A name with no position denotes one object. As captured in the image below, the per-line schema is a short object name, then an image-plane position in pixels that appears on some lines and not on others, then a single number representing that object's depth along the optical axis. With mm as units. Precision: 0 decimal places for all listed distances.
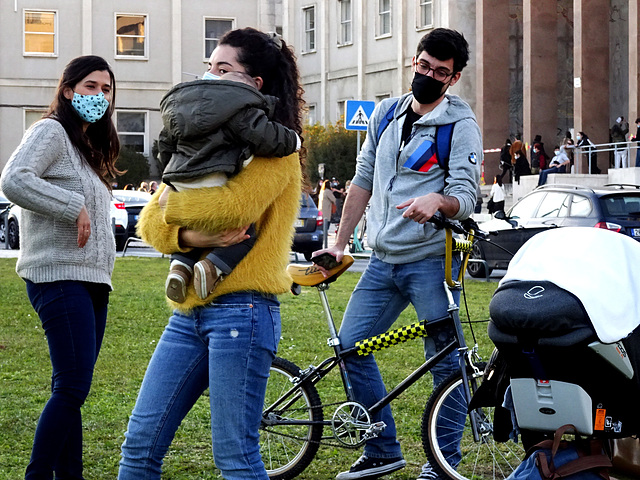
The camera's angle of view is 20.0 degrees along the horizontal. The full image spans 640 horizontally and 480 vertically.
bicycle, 8461
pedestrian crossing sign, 29101
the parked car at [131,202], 41455
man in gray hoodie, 8429
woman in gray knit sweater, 7325
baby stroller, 5297
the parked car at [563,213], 26156
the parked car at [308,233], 36463
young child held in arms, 5625
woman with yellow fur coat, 5731
